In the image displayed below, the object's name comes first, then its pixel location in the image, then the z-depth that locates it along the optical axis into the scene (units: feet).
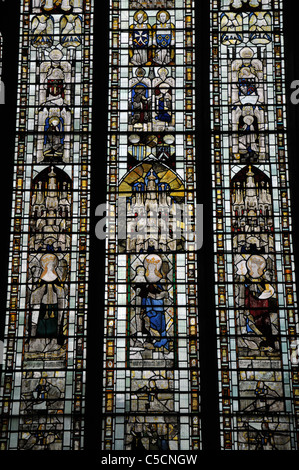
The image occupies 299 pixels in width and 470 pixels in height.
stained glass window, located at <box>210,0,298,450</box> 33.17
